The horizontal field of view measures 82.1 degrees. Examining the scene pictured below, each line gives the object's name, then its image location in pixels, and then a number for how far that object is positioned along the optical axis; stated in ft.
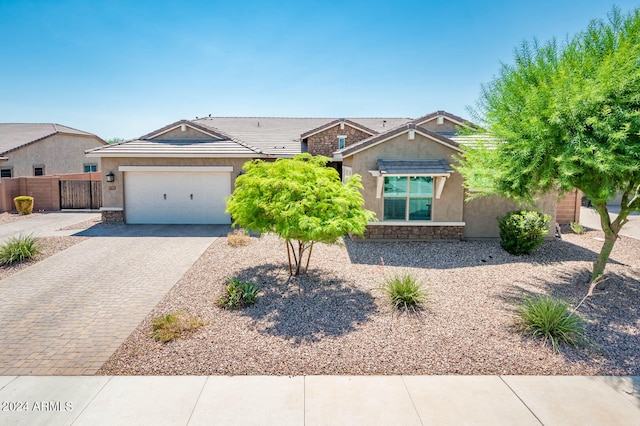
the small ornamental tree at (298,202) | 24.71
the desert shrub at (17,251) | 33.37
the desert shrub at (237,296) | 23.88
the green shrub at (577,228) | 49.49
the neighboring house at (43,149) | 79.51
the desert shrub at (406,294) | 23.67
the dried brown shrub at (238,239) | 40.99
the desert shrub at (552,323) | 19.76
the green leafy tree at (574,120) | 21.68
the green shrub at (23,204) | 61.52
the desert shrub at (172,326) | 19.75
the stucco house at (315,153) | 41.75
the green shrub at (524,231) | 37.09
